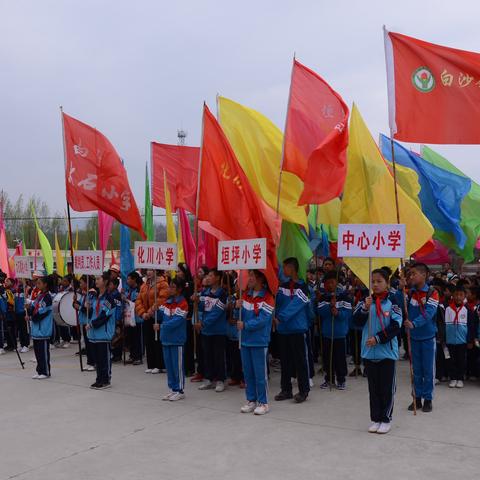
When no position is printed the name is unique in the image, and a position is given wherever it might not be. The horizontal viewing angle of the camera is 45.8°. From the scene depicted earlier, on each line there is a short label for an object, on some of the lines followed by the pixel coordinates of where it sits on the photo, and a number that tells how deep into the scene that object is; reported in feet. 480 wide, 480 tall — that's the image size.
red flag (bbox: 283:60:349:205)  24.12
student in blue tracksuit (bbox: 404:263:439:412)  22.44
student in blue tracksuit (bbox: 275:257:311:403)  24.04
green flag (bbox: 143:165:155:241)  39.50
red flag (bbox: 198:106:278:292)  24.86
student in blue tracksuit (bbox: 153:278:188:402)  24.93
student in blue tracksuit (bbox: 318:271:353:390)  27.20
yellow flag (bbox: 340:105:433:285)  24.62
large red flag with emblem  22.04
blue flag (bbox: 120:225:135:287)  40.47
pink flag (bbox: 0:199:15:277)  44.73
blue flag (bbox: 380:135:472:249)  34.78
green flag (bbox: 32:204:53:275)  46.50
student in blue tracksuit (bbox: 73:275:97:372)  28.60
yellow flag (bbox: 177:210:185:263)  36.01
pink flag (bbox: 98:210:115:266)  38.86
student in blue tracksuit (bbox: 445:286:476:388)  27.30
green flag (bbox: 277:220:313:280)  28.14
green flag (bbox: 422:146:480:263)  35.58
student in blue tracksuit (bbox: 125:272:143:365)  35.55
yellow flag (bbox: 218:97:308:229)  28.94
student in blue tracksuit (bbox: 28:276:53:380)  29.99
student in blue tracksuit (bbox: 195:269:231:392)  26.81
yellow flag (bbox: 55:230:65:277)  51.93
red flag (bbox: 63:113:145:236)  30.71
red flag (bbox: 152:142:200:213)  39.83
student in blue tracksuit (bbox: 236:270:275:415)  22.61
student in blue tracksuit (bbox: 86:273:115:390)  27.61
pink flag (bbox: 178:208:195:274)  34.96
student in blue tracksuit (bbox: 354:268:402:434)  19.72
